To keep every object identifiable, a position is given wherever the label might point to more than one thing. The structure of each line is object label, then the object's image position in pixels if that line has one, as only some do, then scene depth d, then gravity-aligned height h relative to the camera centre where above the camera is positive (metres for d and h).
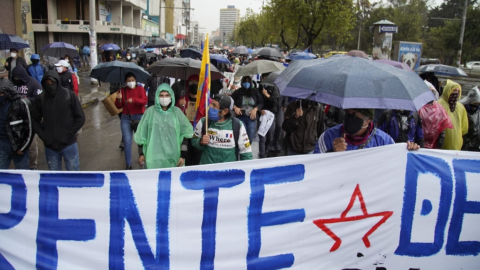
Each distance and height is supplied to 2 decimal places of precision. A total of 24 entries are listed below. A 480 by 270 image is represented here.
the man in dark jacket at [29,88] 5.57 -0.62
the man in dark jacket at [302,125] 5.62 -0.94
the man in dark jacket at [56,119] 4.71 -0.82
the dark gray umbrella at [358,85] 2.85 -0.19
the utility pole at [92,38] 18.33 +0.58
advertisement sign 16.58 +0.40
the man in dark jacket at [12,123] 4.77 -0.89
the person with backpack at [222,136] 4.41 -0.88
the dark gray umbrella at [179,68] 6.71 -0.26
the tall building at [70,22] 37.22 +2.72
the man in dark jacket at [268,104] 7.53 -0.89
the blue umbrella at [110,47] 21.75 +0.22
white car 36.22 -0.17
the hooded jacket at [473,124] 5.81 -0.88
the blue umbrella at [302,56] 15.57 +0.06
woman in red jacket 6.47 -0.85
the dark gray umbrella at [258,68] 7.26 -0.21
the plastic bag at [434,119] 5.16 -0.73
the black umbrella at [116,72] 6.97 -0.36
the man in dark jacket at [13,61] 11.27 -0.36
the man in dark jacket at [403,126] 5.04 -0.82
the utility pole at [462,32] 28.77 +2.10
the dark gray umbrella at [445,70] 9.14 -0.18
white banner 3.12 -1.30
